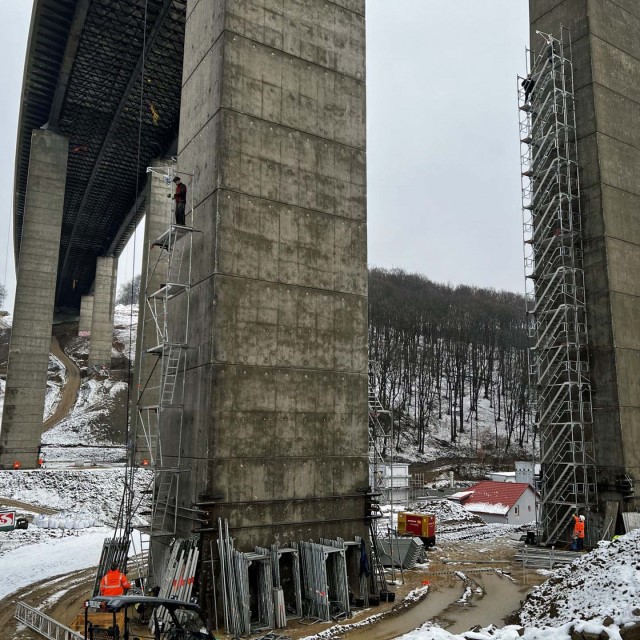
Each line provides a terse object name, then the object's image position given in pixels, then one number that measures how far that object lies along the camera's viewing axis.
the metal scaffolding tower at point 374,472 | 21.45
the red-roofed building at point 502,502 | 39.97
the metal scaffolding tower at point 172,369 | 18.69
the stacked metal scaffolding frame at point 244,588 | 15.99
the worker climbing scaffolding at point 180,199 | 19.89
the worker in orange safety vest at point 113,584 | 14.29
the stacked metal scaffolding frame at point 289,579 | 17.38
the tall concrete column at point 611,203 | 28.38
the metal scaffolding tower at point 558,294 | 28.97
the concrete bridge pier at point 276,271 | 17.80
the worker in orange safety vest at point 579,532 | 25.83
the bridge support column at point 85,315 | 102.02
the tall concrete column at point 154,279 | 43.72
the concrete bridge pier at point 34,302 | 42.94
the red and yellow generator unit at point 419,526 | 28.64
